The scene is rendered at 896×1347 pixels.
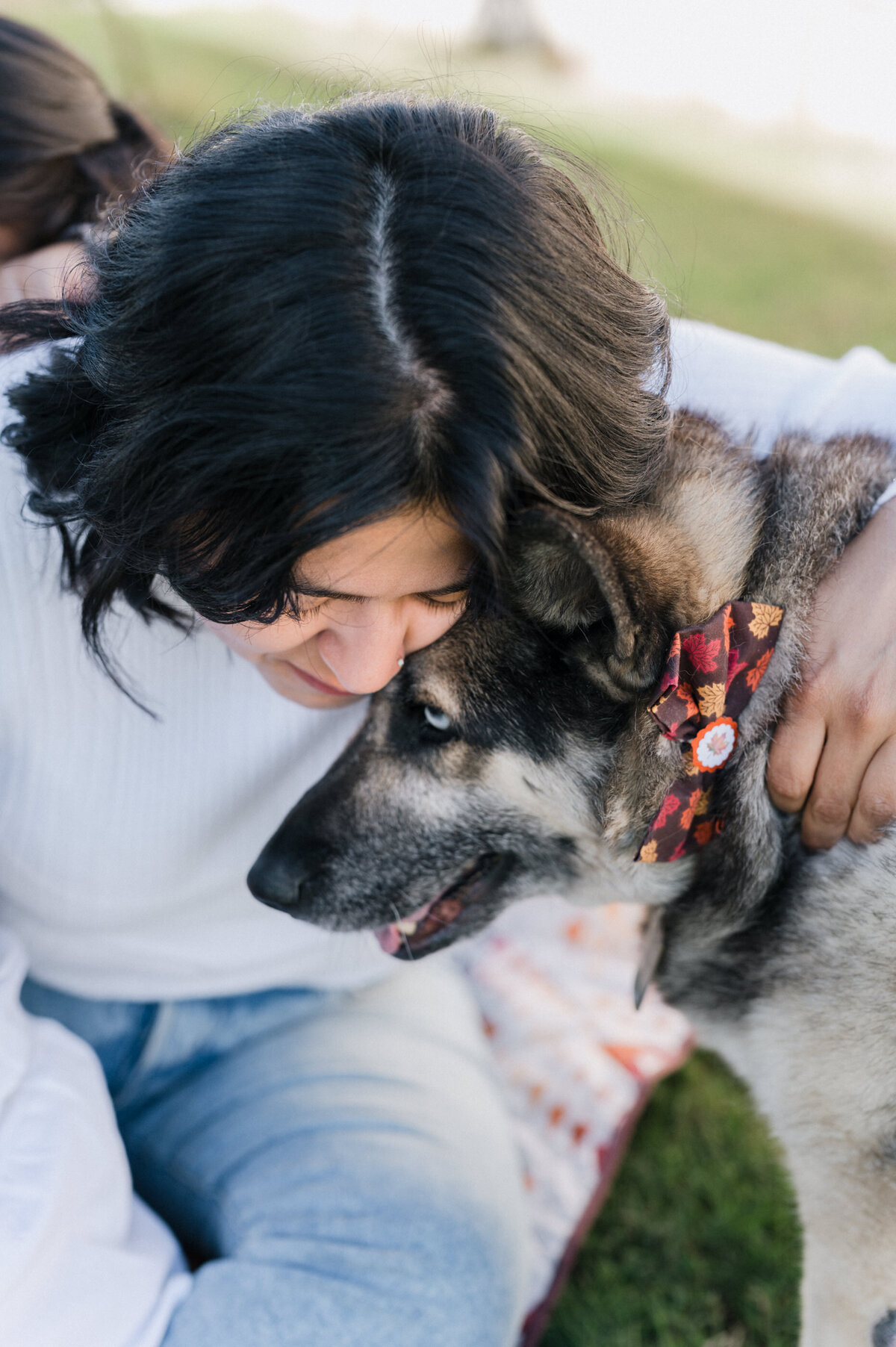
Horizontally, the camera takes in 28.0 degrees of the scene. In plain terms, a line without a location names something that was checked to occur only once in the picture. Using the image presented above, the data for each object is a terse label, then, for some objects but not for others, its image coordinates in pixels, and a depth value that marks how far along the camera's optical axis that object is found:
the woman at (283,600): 0.73
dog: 0.83
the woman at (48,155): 1.07
